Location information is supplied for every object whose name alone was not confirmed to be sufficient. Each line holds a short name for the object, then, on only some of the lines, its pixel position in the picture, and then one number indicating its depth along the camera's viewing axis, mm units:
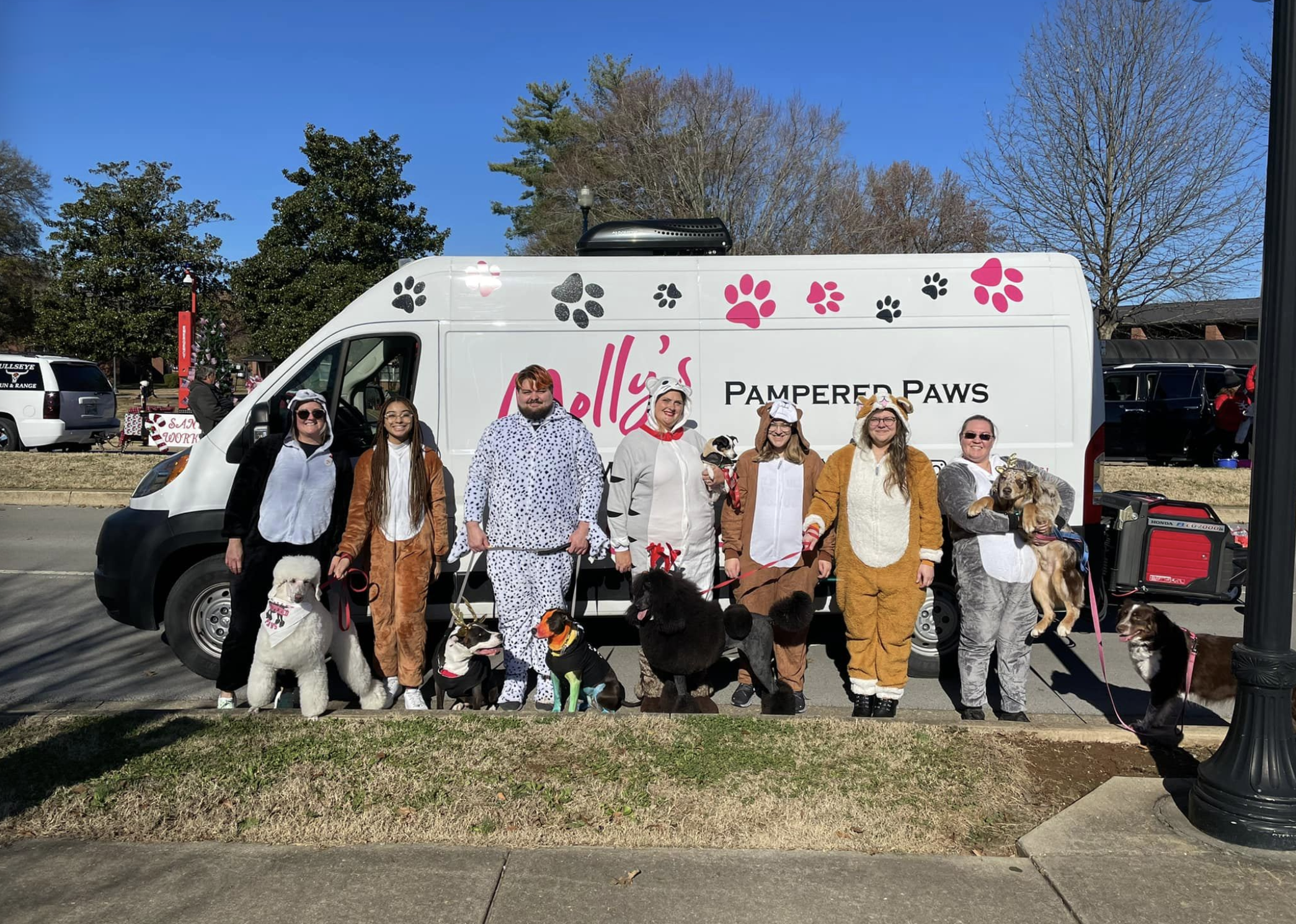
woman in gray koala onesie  5023
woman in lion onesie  5000
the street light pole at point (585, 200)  17953
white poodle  4699
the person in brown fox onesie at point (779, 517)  5348
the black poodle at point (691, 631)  4879
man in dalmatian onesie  5148
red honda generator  6184
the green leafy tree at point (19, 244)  38438
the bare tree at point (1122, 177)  18219
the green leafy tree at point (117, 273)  33438
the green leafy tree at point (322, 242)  30750
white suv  18094
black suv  18203
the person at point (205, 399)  12312
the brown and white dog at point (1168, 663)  4859
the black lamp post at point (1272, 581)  3641
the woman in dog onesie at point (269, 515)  5109
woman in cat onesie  5281
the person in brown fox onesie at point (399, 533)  5188
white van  6281
